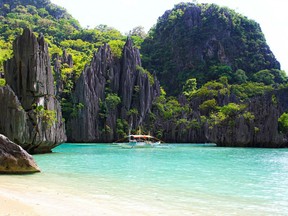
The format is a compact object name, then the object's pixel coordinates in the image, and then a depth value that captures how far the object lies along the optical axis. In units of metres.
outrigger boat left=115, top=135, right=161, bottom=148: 51.50
